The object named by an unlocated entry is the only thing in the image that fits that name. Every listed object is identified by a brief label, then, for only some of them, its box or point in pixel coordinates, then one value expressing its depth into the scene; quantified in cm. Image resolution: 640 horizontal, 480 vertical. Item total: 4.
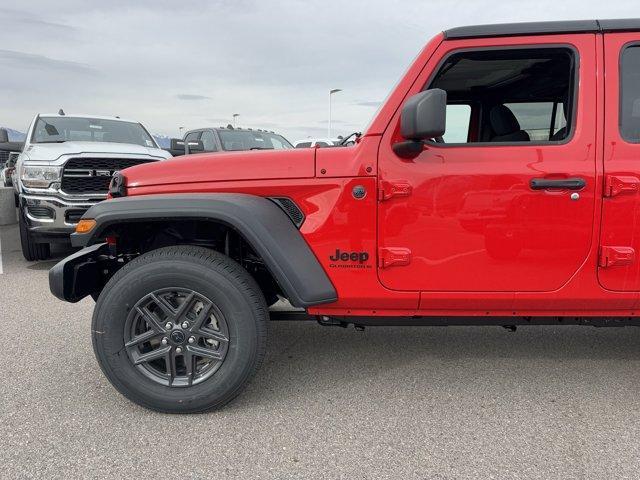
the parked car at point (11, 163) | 1013
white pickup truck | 557
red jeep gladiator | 229
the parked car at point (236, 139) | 898
